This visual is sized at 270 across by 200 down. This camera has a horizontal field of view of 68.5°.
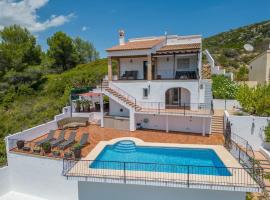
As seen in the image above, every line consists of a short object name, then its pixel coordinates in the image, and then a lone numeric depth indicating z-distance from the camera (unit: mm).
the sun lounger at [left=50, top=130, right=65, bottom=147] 16562
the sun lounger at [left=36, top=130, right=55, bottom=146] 16347
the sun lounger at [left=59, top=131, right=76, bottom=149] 16094
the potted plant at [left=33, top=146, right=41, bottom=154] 15522
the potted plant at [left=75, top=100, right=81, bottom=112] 25406
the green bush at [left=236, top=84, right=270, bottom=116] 18033
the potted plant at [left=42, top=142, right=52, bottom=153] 15259
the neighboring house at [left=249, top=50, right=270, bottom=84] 27584
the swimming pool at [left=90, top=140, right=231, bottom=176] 11531
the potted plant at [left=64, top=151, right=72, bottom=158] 13773
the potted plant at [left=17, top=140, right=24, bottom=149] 16234
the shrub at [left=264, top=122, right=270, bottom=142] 16544
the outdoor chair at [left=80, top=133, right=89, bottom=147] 16680
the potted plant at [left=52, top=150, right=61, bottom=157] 14704
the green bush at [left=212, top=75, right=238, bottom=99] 26125
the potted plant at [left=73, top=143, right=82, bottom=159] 13773
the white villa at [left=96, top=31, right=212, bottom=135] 20281
